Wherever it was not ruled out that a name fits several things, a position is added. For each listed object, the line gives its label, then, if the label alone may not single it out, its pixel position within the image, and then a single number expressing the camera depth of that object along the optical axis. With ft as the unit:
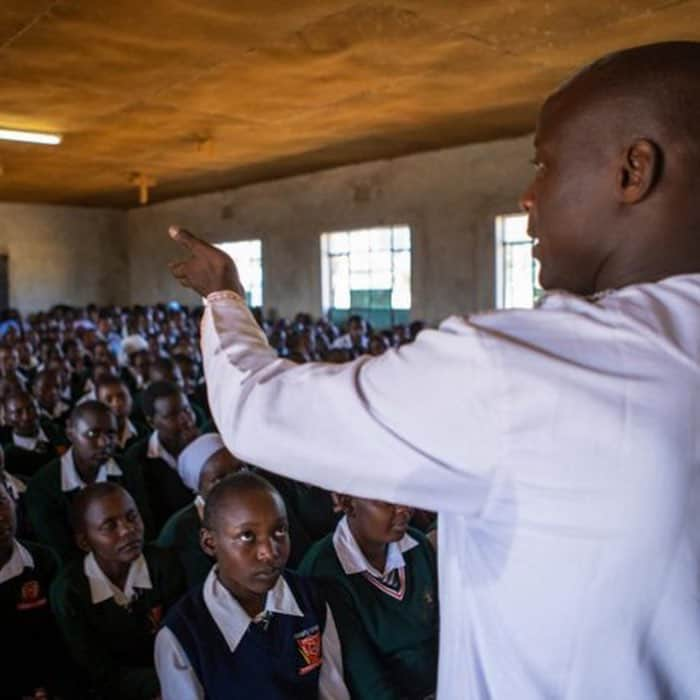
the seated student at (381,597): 6.48
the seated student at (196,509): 8.13
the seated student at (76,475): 9.77
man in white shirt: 2.18
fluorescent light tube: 22.85
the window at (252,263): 37.86
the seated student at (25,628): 7.41
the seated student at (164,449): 11.25
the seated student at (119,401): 13.39
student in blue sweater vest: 5.74
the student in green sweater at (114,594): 7.16
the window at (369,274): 30.81
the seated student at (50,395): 15.58
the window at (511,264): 26.53
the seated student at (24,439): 12.64
